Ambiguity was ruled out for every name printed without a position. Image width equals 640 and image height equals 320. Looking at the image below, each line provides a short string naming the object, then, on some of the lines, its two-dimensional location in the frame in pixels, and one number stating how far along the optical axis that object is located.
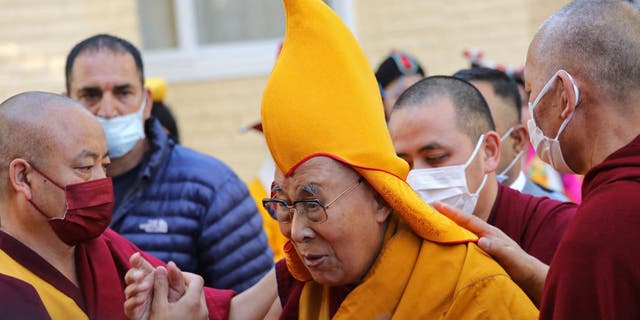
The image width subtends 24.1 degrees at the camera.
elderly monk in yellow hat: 4.36
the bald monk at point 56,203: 4.84
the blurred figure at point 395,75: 8.13
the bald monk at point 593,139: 3.42
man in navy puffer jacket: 6.63
